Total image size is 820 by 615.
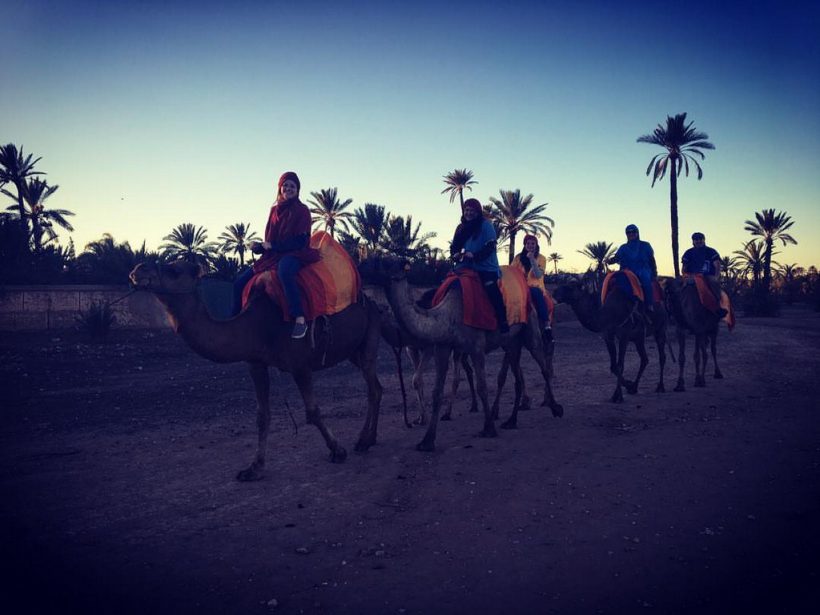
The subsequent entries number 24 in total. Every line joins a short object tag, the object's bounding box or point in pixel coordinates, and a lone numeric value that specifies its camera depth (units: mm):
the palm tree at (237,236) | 48750
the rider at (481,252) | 7066
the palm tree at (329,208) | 44844
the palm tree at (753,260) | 60781
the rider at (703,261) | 11789
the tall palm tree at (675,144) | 35250
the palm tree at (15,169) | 42250
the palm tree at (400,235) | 36875
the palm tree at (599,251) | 54281
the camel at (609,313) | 9703
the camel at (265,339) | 5012
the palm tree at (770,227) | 51281
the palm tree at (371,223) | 37375
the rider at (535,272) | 8859
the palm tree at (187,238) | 44000
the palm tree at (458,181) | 46344
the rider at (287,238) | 5699
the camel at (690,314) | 11477
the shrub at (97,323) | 17938
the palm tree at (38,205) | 44969
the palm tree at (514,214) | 43000
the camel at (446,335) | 6152
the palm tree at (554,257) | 71331
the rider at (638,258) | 10438
